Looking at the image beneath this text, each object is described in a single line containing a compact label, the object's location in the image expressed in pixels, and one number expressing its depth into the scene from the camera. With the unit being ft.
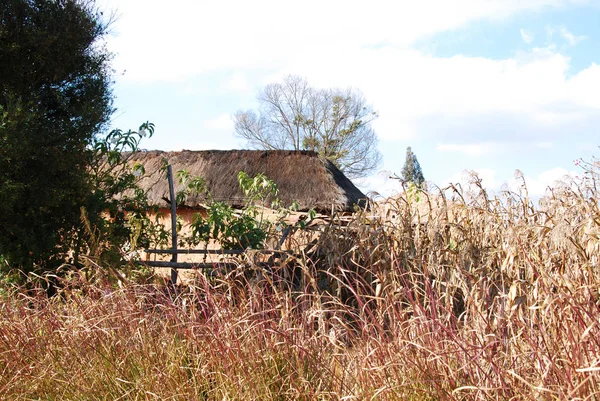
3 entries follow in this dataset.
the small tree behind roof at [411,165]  121.39
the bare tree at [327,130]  90.12
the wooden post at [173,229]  23.54
